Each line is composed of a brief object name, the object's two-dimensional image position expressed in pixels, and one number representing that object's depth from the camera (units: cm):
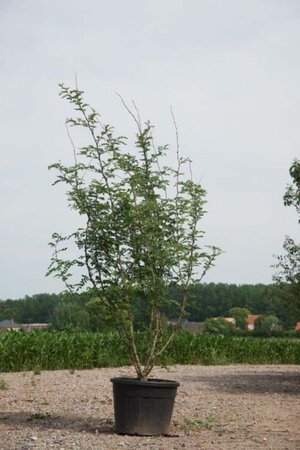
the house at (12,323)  9150
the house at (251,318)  10681
